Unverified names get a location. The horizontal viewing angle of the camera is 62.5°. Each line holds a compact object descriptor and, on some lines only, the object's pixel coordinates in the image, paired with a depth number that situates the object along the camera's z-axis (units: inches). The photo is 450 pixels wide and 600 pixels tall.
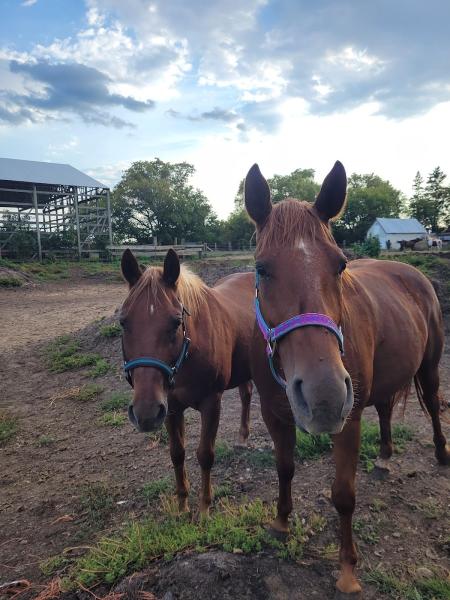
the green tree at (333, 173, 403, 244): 2176.2
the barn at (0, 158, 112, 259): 1010.1
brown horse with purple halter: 58.0
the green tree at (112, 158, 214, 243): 1657.2
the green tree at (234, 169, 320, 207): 2092.2
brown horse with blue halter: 93.2
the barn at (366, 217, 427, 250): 1859.0
